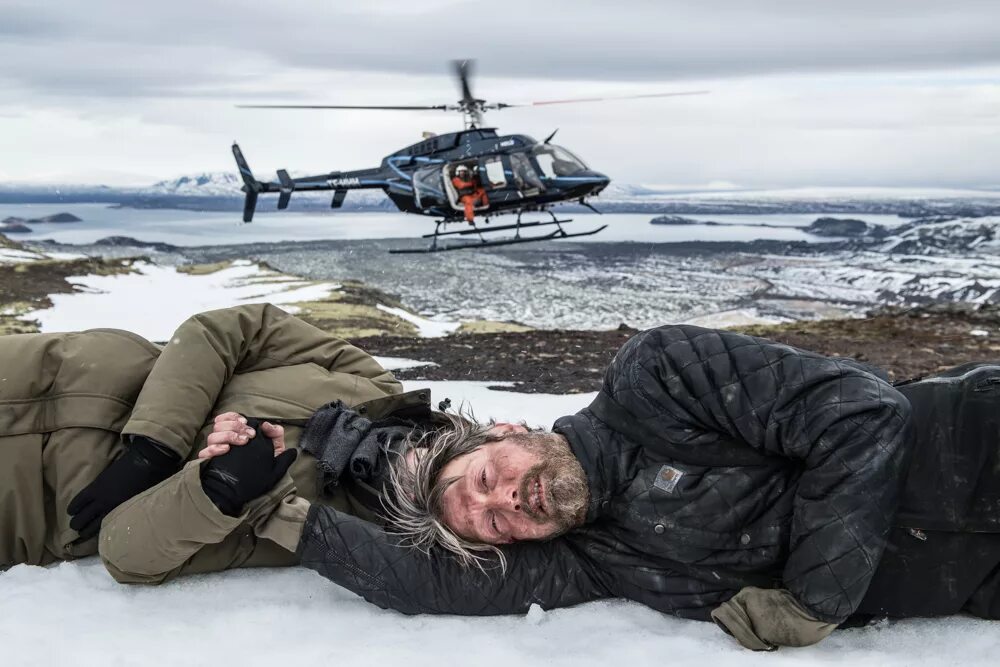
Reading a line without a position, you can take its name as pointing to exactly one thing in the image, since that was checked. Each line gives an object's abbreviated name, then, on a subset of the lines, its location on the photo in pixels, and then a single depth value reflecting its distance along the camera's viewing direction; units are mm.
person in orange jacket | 21375
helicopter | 20969
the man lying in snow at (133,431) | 2871
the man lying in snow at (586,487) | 2451
